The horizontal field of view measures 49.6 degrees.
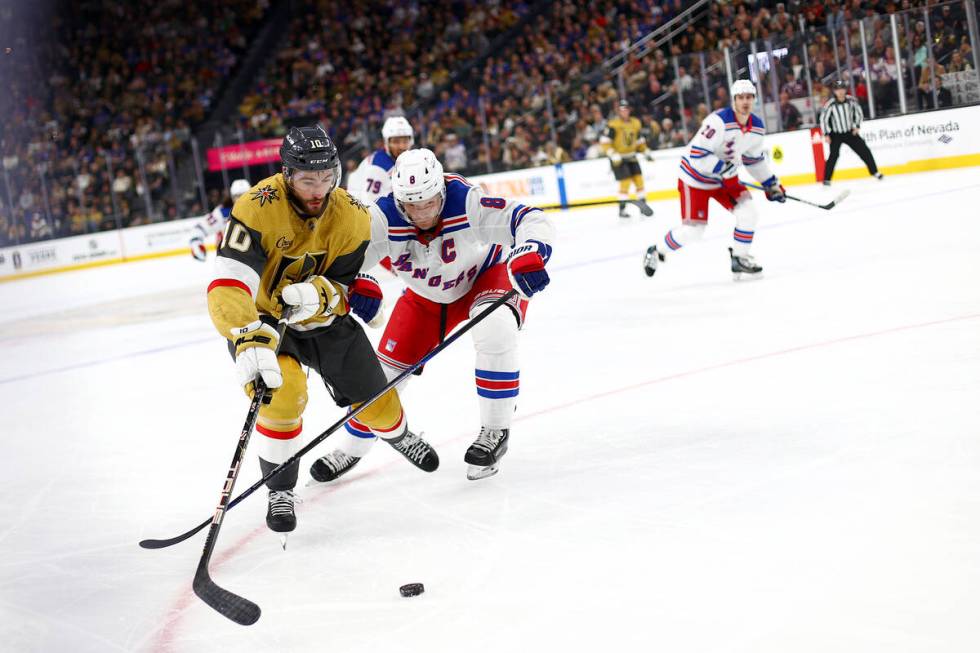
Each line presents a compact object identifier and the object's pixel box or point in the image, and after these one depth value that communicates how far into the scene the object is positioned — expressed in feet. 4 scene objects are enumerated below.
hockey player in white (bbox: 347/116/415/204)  23.27
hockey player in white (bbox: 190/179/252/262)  40.22
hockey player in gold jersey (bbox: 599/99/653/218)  41.81
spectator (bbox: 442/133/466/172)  55.52
